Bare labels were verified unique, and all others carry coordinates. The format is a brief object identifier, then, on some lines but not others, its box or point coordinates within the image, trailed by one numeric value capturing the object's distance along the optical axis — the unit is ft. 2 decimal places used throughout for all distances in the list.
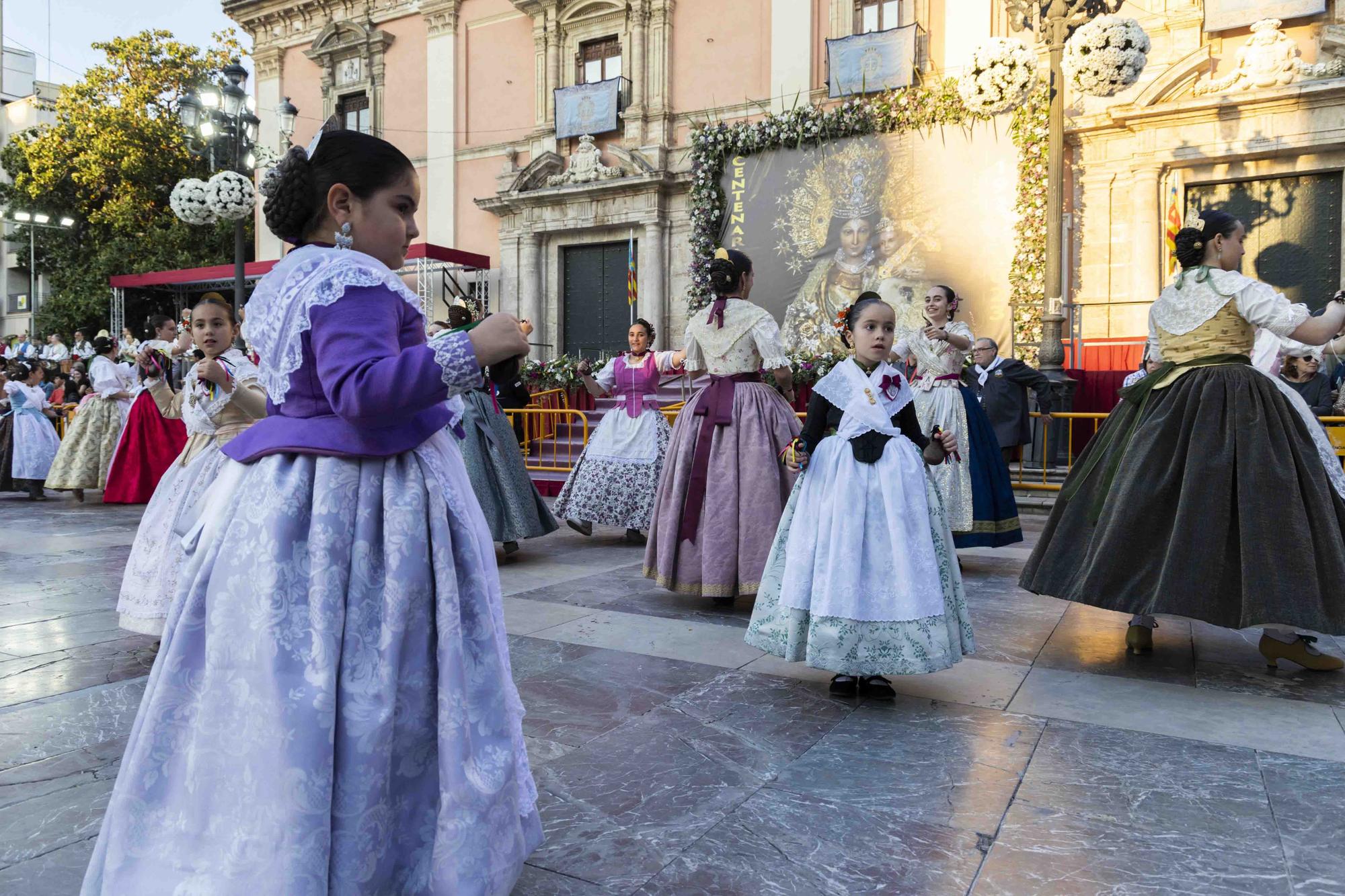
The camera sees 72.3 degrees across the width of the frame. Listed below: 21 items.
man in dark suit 26.66
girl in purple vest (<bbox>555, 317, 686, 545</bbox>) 22.62
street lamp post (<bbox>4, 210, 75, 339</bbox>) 85.87
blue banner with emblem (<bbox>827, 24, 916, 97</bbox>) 45.70
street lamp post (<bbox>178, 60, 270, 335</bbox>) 34.60
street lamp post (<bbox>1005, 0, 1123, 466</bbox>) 28.43
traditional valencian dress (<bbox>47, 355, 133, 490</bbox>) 32.76
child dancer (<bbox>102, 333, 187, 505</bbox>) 31.53
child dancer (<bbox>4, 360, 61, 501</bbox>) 34.30
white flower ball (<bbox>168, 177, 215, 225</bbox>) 26.17
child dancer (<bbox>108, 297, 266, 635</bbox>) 12.25
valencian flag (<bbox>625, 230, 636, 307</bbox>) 52.90
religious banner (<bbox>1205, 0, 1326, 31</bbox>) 37.19
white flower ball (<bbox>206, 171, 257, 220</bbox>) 25.79
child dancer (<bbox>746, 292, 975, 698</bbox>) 10.59
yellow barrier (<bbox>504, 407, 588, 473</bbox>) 36.11
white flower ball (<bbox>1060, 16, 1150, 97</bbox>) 27.43
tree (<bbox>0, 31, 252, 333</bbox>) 84.12
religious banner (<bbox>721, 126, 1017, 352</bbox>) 42.57
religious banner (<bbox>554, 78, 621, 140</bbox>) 55.31
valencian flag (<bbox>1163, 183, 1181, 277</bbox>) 37.38
